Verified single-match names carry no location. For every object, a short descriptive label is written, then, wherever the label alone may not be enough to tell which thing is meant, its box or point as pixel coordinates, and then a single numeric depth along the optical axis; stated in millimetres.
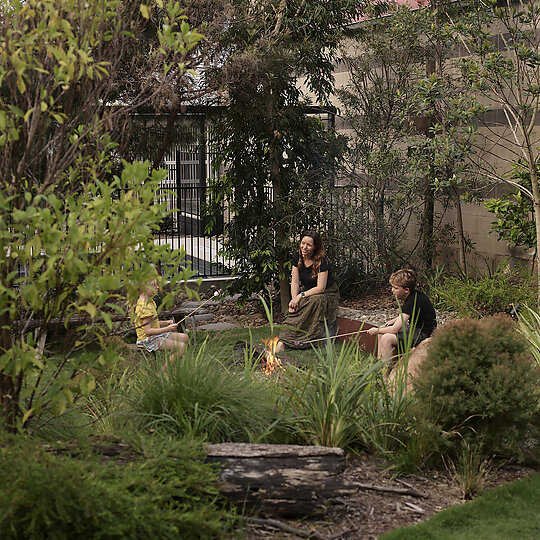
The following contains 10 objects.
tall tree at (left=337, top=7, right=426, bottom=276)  10297
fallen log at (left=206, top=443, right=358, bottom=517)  3596
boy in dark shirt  6797
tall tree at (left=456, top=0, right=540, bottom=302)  8164
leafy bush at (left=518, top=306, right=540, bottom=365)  5754
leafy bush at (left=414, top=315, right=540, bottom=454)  4355
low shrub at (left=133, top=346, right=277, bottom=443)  4078
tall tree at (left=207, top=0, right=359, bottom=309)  9352
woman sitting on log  8391
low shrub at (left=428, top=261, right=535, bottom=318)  8742
